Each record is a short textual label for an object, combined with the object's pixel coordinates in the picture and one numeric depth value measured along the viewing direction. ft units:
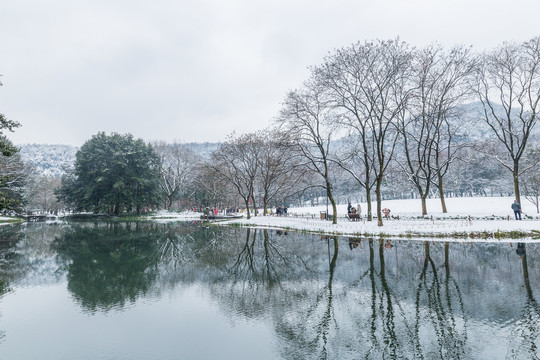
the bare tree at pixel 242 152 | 143.56
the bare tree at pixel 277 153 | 94.87
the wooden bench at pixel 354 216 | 105.60
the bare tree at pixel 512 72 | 88.02
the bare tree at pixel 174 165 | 238.07
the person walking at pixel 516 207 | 82.23
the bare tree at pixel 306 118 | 92.63
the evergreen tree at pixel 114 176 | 211.41
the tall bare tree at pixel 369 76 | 78.54
